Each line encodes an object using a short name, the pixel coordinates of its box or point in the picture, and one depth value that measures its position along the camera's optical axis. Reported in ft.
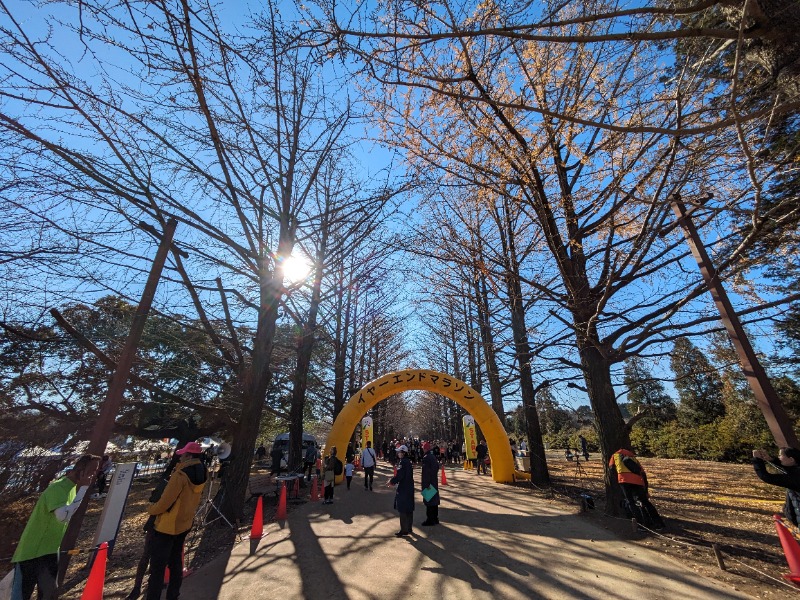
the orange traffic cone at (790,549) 13.29
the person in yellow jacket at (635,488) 21.26
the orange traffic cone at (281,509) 28.52
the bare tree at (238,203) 17.19
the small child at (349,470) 44.48
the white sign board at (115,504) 21.27
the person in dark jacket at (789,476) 15.10
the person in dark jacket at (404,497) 22.08
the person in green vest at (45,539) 12.47
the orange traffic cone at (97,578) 11.98
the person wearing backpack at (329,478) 34.71
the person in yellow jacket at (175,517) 13.16
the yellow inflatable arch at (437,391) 44.04
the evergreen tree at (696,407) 93.81
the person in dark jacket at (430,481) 23.85
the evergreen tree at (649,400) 100.00
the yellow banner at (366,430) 64.34
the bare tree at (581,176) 14.46
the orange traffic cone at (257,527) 21.15
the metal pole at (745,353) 15.78
